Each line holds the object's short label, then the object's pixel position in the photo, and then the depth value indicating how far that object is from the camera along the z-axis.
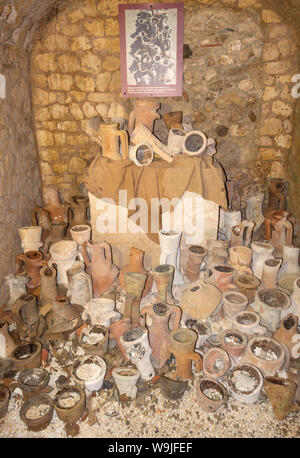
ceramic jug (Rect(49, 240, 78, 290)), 2.85
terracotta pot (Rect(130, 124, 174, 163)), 3.01
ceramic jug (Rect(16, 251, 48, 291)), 2.92
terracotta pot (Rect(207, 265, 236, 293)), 2.61
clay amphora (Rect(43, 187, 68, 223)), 3.71
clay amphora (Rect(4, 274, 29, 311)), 2.75
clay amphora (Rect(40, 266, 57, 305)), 2.61
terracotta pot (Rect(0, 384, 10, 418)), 1.97
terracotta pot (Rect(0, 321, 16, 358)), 2.32
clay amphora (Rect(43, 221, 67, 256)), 3.41
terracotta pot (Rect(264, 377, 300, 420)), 1.90
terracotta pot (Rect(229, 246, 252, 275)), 2.82
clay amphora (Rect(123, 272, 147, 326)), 2.37
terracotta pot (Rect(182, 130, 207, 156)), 2.99
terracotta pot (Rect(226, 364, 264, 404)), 2.00
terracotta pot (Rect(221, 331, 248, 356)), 2.17
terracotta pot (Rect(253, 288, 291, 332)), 2.39
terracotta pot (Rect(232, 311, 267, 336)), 2.27
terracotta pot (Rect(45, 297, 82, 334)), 2.45
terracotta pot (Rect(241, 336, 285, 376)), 2.03
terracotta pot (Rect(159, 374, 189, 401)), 2.04
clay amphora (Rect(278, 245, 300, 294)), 2.73
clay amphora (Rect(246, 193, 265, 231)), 3.79
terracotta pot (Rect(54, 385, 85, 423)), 1.87
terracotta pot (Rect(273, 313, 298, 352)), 2.25
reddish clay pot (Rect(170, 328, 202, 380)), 2.06
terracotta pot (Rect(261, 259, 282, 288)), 2.64
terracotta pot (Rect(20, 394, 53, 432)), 1.87
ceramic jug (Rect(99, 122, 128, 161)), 2.95
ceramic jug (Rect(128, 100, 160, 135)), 3.19
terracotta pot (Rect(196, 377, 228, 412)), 1.96
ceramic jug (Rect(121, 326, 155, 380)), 2.06
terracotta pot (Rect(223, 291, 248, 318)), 2.39
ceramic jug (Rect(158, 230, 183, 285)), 2.75
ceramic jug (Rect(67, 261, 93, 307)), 2.62
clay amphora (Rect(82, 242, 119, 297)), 2.74
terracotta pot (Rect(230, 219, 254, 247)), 3.05
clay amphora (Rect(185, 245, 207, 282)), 2.89
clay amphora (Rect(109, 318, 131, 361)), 2.29
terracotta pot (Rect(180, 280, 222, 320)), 2.42
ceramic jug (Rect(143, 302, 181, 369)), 2.17
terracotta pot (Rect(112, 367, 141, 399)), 2.01
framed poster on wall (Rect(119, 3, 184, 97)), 3.49
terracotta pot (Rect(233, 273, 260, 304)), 2.58
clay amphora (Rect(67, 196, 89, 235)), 3.59
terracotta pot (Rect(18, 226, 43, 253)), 3.14
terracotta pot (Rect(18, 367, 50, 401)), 2.03
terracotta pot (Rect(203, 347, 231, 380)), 2.09
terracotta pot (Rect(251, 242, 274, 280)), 2.85
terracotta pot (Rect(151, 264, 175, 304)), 2.46
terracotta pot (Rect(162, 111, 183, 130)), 3.58
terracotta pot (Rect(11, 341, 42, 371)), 2.16
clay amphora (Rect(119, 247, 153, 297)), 2.72
